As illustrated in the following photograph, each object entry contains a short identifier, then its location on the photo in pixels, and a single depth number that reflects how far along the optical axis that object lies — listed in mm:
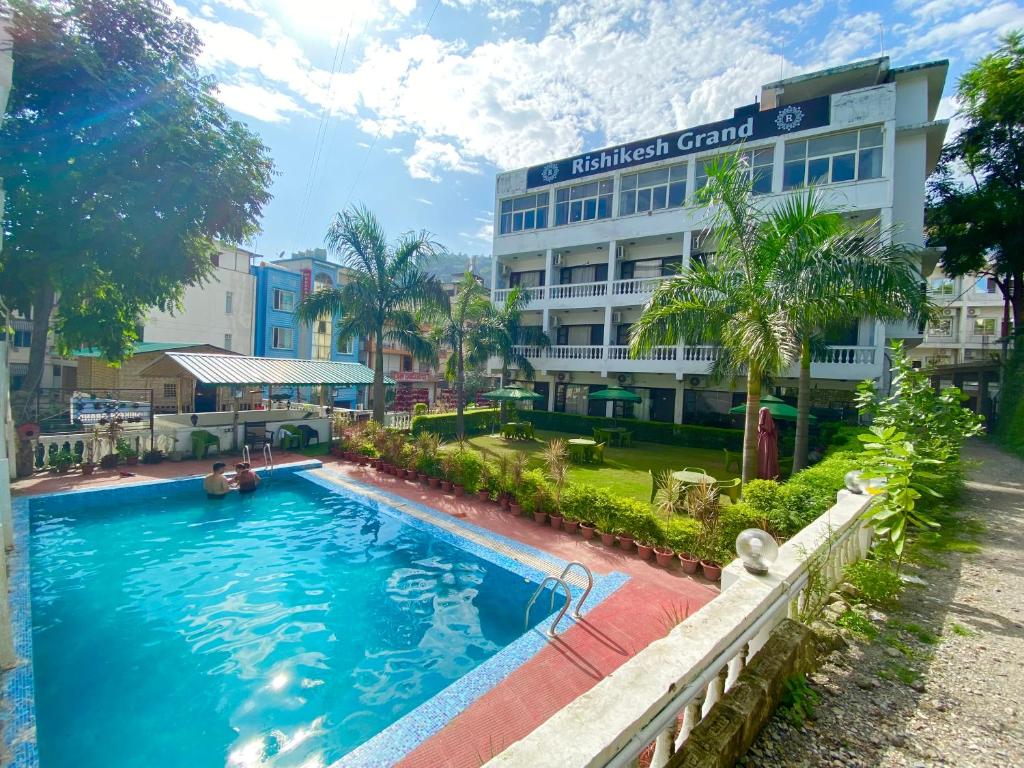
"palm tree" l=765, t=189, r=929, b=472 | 9414
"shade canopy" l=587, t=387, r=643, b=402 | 20141
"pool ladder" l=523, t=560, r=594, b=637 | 6051
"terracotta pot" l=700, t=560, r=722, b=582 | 7461
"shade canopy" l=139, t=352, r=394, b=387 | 15070
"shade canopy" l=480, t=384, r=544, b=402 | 20297
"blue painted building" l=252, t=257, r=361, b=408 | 36469
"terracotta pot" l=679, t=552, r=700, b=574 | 7754
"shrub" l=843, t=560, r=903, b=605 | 4258
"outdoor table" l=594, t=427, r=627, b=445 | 18891
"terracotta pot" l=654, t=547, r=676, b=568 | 8039
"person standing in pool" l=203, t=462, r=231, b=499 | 12070
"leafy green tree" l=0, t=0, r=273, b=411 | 11703
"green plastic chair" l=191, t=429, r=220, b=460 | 15594
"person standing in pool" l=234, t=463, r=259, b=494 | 12652
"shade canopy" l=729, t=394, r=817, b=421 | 15048
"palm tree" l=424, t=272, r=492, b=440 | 20797
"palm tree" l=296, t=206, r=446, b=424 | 17750
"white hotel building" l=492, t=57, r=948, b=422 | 17422
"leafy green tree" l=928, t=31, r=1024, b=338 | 20391
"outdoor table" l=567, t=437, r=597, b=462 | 15877
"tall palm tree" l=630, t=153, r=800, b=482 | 9375
